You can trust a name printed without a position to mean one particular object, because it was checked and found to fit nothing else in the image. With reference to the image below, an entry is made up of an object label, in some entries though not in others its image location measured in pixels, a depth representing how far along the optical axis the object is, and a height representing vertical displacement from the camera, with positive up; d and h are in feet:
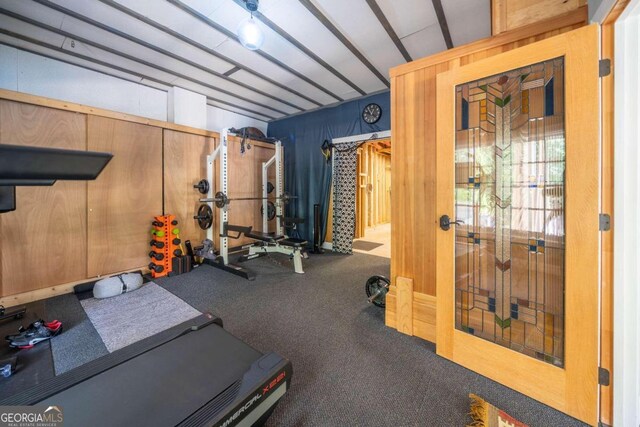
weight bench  11.94 -1.70
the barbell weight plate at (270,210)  15.75 +0.08
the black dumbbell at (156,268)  11.10 -2.58
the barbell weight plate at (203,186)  13.17 +1.41
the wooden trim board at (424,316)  6.45 -2.86
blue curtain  15.44 +4.56
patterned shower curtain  15.58 +1.10
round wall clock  14.10 +5.84
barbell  12.34 +0.62
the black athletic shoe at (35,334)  6.03 -3.19
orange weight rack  11.25 -1.51
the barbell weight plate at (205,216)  13.00 -0.22
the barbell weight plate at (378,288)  8.17 -2.65
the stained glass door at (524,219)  4.24 -0.17
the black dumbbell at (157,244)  11.32 -1.51
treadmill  2.40 -2.61
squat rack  11.83 +0.64
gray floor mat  6.73 -3.32
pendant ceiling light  6.81 +5.22
